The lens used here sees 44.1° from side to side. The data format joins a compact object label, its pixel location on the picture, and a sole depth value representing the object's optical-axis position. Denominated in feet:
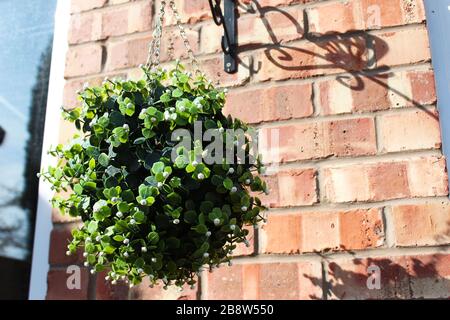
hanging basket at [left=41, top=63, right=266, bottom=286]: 2.86
